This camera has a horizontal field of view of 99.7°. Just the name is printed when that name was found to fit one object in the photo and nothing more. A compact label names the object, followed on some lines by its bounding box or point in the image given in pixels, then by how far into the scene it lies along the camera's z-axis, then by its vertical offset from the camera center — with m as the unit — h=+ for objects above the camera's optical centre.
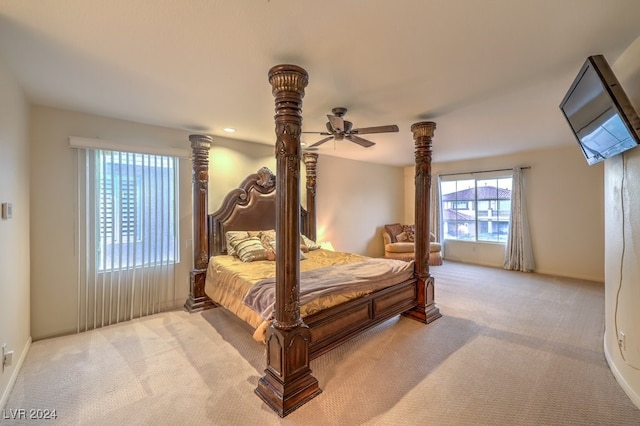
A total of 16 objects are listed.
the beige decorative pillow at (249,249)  3.41 -0.48
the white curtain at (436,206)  6.61 +0.15
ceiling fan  2.58 +0.83
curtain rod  5.40 +0.89
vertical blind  2.96 -0.25
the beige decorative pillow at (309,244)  4.29 -0.51
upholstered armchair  6.01 -0.73
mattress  2.30 -0.72
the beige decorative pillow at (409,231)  6.52 -0.47
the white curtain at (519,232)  5.34 -0.42
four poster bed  1.86 -0.63
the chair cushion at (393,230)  6.49 -0.43
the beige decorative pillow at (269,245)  3.52 -0.44
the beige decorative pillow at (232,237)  3.70 -0.34
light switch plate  1.86 +0.03
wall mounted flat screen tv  1.52 +0.63
